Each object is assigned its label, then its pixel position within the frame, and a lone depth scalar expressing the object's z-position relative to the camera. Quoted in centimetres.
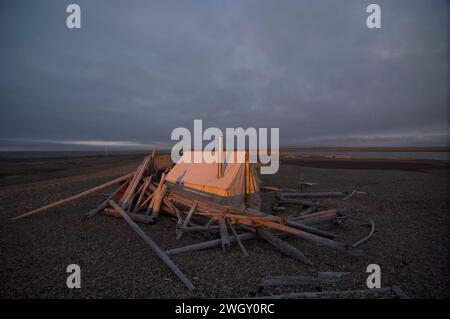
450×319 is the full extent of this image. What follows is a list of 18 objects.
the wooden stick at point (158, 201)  940
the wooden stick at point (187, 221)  763
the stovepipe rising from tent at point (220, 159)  1064
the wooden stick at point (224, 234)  658
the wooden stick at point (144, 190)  1043
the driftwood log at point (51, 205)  969
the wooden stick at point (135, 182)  1025
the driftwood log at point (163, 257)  490
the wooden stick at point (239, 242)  634
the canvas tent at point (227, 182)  1026
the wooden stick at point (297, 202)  1097
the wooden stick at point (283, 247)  597
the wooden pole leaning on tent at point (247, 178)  1084
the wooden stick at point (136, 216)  891
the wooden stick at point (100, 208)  975
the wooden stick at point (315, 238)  571
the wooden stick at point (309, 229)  713
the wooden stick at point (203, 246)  628
